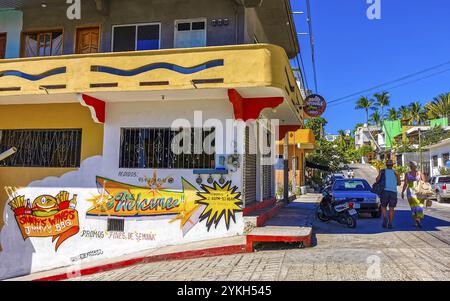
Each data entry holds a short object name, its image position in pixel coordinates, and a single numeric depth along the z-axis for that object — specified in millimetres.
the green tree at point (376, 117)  73625
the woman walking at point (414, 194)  10250
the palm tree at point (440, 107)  57188
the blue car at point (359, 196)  13172
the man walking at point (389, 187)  10050
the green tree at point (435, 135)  44406
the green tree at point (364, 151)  73388
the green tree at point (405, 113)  68438
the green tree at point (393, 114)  71312
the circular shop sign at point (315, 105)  12773
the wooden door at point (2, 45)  12056
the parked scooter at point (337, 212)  10812
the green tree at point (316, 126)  41406
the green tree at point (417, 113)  66438
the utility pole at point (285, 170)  15770
